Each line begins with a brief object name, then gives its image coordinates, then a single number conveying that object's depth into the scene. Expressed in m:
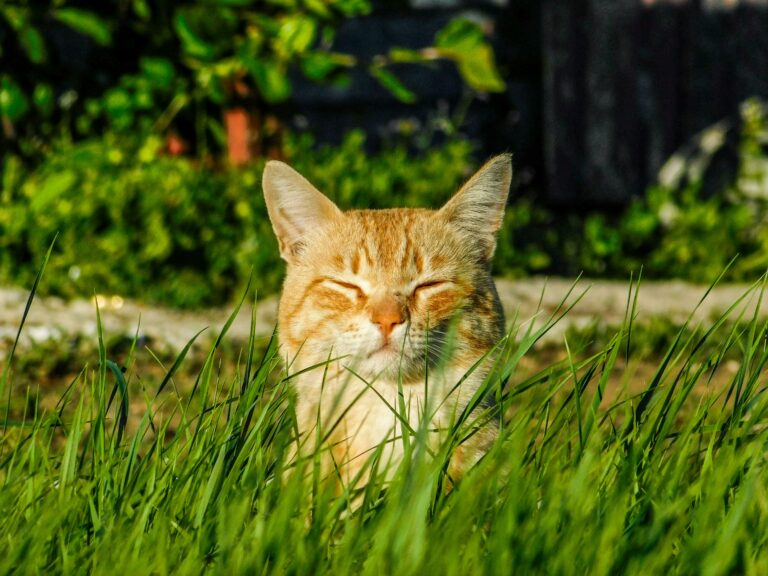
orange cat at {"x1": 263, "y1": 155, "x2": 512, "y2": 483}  5.02
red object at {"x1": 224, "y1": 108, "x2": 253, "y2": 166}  12.13
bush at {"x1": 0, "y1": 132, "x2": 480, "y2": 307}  10.98
